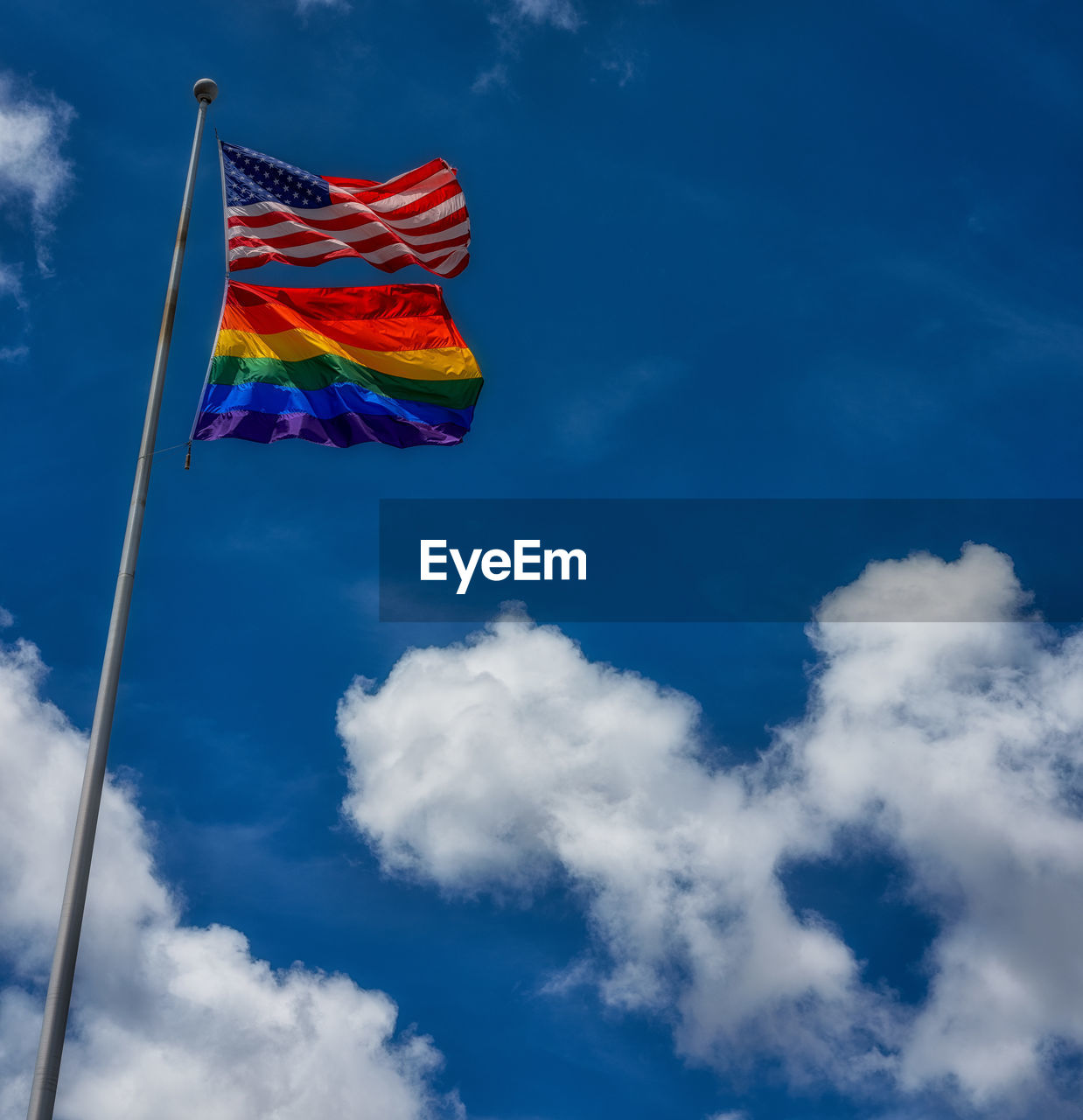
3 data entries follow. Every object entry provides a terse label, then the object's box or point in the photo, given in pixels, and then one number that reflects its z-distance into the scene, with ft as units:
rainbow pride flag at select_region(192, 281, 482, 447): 84.94
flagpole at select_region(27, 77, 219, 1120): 58.49
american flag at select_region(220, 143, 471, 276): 92.07
